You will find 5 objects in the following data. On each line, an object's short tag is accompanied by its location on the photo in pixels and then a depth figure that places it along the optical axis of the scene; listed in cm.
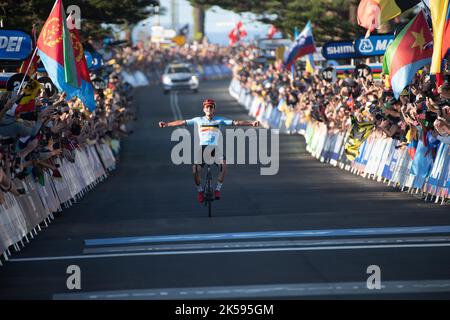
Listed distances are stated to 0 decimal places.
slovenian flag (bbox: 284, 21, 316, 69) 4478
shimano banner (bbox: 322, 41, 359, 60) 3603
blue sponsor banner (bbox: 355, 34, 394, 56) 3353
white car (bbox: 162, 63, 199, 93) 8519
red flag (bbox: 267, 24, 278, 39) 9031
